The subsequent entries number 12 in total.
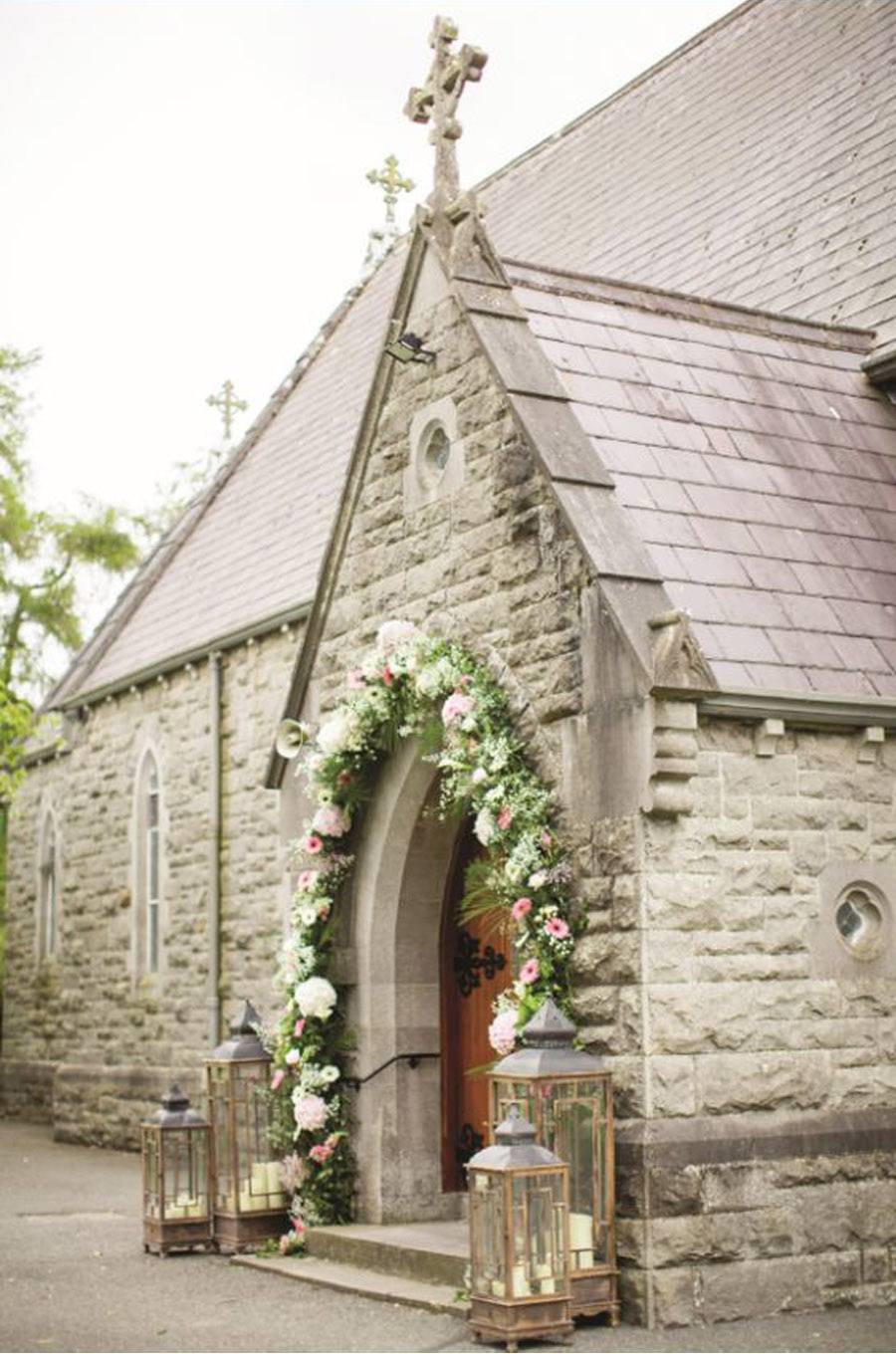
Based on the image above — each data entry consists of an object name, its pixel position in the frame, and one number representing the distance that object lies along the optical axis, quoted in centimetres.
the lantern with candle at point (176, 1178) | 1134
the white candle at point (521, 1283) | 813
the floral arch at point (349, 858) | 923
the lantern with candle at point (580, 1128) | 843
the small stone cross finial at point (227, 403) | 2538
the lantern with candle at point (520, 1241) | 807
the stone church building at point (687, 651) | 867
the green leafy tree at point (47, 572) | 2719
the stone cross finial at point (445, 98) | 1090
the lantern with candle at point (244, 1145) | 1135
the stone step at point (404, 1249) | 948
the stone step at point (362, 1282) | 910
